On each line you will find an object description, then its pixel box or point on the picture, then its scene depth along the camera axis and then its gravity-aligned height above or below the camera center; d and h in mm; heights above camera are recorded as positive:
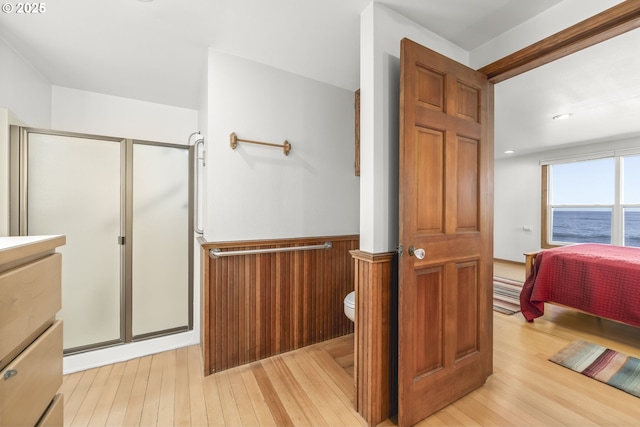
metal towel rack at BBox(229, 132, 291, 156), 1904 +519
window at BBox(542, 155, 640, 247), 4355 +192
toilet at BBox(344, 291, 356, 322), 1792 -654
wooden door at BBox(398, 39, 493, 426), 1351 -107
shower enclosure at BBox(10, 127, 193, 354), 2006 -97
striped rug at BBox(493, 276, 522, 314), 3180 -1151
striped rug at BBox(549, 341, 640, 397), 1787 -1142
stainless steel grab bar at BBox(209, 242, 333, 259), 1872 -297
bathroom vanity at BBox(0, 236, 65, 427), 636 -330
